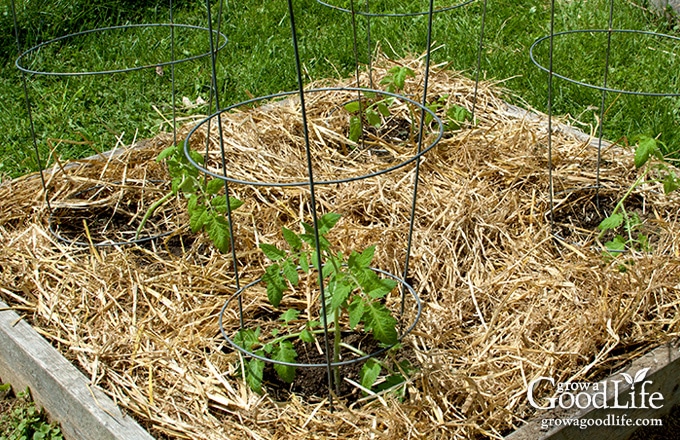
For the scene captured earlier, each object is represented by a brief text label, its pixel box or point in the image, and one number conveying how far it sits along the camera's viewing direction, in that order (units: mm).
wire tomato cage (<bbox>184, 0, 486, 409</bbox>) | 1999
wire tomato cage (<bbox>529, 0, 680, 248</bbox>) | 4141
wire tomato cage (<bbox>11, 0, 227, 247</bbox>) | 3080
